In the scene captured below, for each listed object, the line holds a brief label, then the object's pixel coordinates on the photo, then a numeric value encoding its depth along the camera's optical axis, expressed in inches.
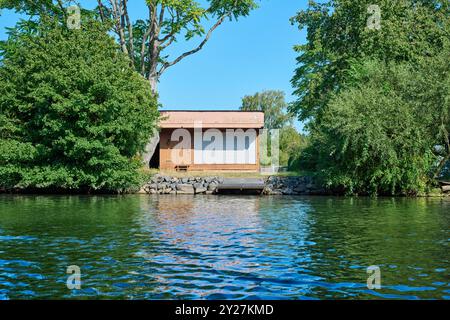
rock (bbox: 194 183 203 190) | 1383.4
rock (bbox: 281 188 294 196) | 1363.2
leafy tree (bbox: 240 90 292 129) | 3353.8
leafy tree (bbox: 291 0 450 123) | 1503.4
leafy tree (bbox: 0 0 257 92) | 1551.4
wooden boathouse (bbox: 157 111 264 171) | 1637.6
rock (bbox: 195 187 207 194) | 1378.0
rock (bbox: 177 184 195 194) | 1379.2
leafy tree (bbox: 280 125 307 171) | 2635.8
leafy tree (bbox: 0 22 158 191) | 1207.6
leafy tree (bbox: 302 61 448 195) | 1210.6
